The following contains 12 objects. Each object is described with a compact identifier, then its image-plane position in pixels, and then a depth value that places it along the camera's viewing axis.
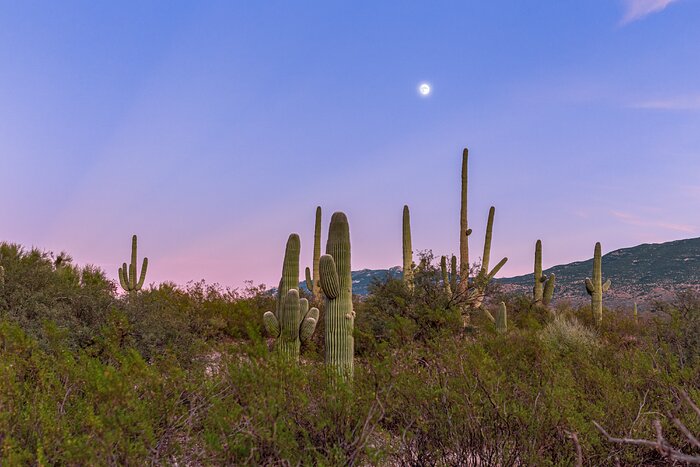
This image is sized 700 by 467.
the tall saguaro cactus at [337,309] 9.48
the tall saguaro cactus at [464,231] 20.28
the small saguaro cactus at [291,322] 11.81
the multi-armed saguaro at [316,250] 23.77
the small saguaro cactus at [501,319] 17.73
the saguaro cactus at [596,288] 23.35
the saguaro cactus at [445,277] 18.27
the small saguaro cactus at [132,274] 25.36
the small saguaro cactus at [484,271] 19.44
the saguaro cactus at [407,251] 19.28
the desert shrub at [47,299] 12.75
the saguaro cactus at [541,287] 25.45
